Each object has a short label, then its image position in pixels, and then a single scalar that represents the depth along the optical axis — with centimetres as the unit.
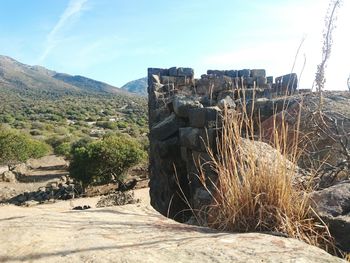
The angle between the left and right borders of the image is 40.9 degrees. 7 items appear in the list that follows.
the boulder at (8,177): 2250
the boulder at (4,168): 2524
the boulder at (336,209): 266
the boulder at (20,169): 2402
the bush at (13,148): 2530
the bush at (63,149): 2896
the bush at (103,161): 1928
